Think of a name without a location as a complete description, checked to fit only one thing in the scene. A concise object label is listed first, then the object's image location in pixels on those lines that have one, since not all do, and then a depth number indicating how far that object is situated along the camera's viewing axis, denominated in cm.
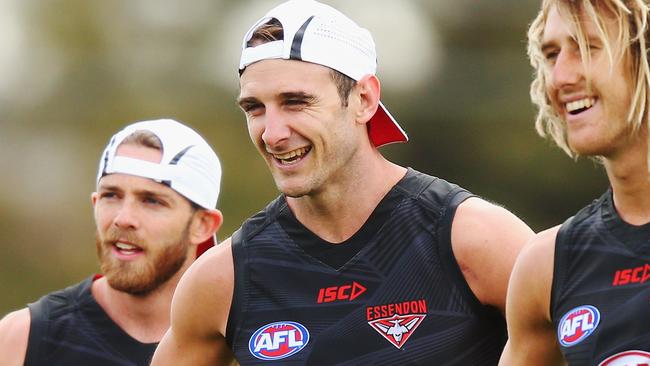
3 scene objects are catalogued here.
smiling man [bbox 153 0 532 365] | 1433
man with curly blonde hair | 1241
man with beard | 1781
